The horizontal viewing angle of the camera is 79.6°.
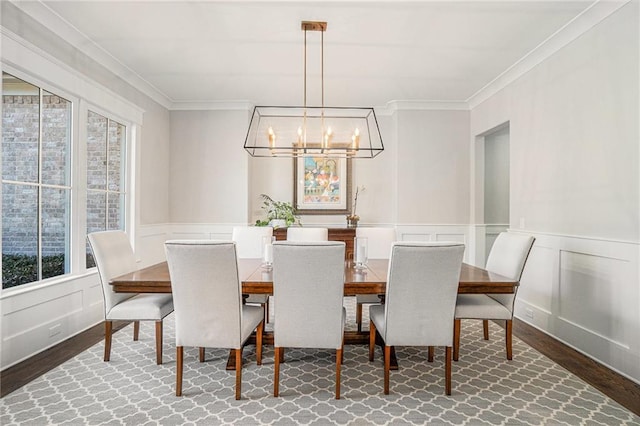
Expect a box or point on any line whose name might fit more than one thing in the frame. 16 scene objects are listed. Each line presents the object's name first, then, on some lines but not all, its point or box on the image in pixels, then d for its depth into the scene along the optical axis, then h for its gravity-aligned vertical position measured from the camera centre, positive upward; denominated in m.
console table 5.03 -0.32
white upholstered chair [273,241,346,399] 2.13 -0.49
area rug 2.05 -1.11
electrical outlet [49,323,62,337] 3.03 -0.97
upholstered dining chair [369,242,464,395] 2.19 -0.50
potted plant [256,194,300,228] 5.24 -0.04
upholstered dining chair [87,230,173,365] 2.68 -0.67
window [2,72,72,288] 2.68 +0.20
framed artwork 5.60 +0.34
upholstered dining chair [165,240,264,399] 2.15 -0.50
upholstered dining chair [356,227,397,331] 3.82 -0.29
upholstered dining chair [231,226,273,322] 3.91 -0.31
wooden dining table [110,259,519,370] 2.33 -0.44
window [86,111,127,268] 3.65 +0.36
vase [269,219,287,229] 5.18 -0.18
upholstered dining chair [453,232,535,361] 2.70 -0.65
